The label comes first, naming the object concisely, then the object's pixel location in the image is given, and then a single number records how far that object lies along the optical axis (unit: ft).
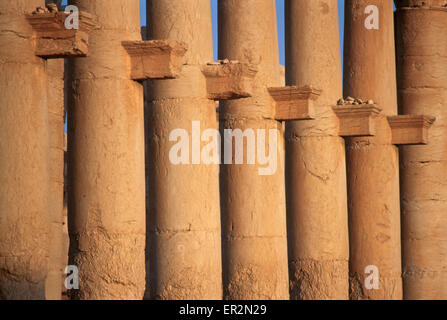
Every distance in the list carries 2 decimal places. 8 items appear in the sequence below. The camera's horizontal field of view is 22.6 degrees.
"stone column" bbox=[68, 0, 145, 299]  71.82
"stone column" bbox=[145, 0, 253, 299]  80.53
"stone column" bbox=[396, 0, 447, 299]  129.80
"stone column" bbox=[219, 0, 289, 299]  92.58
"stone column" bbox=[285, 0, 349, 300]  102.68
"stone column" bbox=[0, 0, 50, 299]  60.34
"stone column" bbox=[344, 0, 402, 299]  114.93
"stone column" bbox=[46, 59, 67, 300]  86.84
